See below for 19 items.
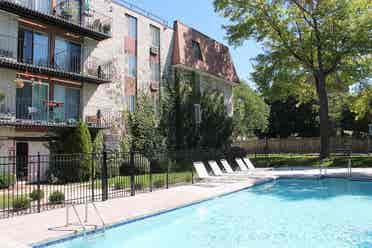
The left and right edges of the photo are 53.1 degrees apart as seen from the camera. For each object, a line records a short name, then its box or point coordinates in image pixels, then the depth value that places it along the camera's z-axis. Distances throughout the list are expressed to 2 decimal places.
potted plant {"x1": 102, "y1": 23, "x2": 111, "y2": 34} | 23.38
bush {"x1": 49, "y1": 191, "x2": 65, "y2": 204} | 11.62
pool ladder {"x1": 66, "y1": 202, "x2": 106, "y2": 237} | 8.42
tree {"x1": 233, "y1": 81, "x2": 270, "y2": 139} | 55.81
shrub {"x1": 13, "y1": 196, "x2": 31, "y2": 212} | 10.33
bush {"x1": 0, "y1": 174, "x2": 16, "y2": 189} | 16.20
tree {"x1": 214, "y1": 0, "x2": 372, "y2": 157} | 27.25
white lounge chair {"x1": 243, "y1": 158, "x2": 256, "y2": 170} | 23.69
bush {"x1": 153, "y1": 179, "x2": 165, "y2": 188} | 15.56
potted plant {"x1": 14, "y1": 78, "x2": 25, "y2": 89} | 19.17
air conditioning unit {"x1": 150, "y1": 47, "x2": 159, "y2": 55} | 28.02
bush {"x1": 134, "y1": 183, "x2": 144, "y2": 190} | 14.63
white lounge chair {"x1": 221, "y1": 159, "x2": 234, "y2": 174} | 20.79
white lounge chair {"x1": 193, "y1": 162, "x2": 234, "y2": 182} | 16.81
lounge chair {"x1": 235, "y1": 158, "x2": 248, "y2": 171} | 22.60
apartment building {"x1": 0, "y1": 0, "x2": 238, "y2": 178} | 18.88
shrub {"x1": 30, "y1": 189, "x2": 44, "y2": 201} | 11.53
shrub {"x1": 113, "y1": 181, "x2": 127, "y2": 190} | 14.22
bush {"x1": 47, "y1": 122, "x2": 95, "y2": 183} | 19.06
